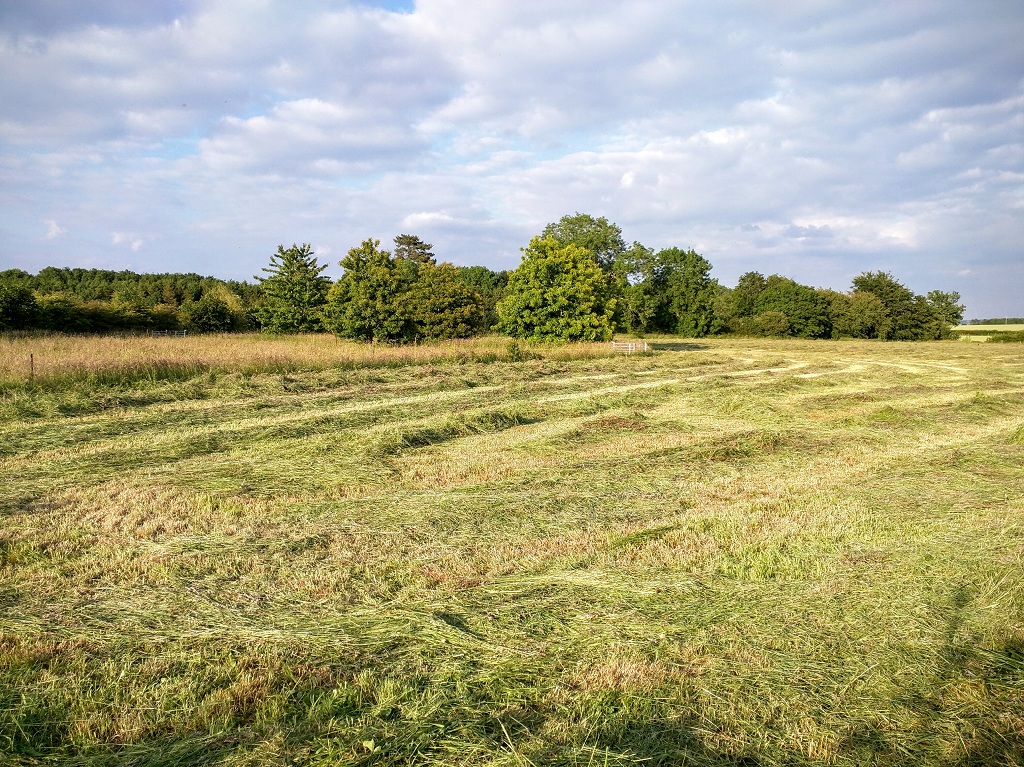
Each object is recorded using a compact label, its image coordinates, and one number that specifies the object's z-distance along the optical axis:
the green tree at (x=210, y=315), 46.81
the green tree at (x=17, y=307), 32.38
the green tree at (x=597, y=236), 67.31
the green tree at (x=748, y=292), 72.31
